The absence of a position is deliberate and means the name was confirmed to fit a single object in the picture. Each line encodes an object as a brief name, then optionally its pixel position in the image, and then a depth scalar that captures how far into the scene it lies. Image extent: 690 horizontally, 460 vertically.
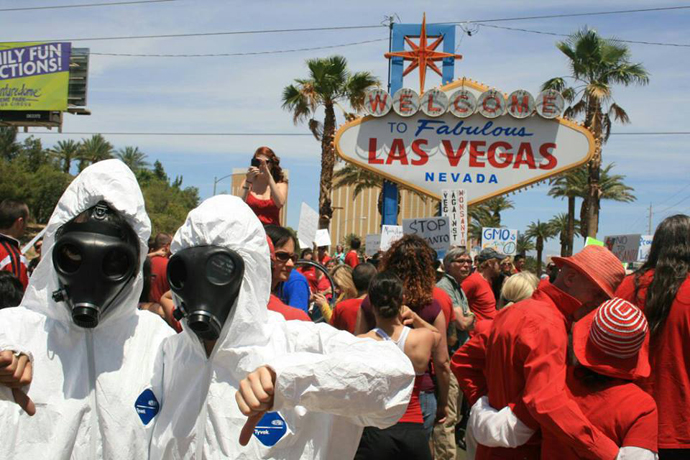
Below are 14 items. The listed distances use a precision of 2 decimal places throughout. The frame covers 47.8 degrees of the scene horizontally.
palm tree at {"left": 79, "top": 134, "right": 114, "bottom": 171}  52.69
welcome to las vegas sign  13.35
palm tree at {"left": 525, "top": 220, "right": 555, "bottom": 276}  45.75
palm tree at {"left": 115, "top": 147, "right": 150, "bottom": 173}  59.15
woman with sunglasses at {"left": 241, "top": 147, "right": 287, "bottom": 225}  5.30
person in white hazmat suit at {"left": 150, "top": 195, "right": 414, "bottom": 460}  2.21
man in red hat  3.02
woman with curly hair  4.93
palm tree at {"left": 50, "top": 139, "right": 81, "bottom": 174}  52.97
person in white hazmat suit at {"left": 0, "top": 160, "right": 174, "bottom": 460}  2.39
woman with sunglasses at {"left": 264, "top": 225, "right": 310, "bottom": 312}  4.23
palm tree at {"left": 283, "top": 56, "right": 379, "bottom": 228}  22.55
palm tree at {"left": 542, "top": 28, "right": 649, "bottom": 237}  23.58
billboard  38.31
